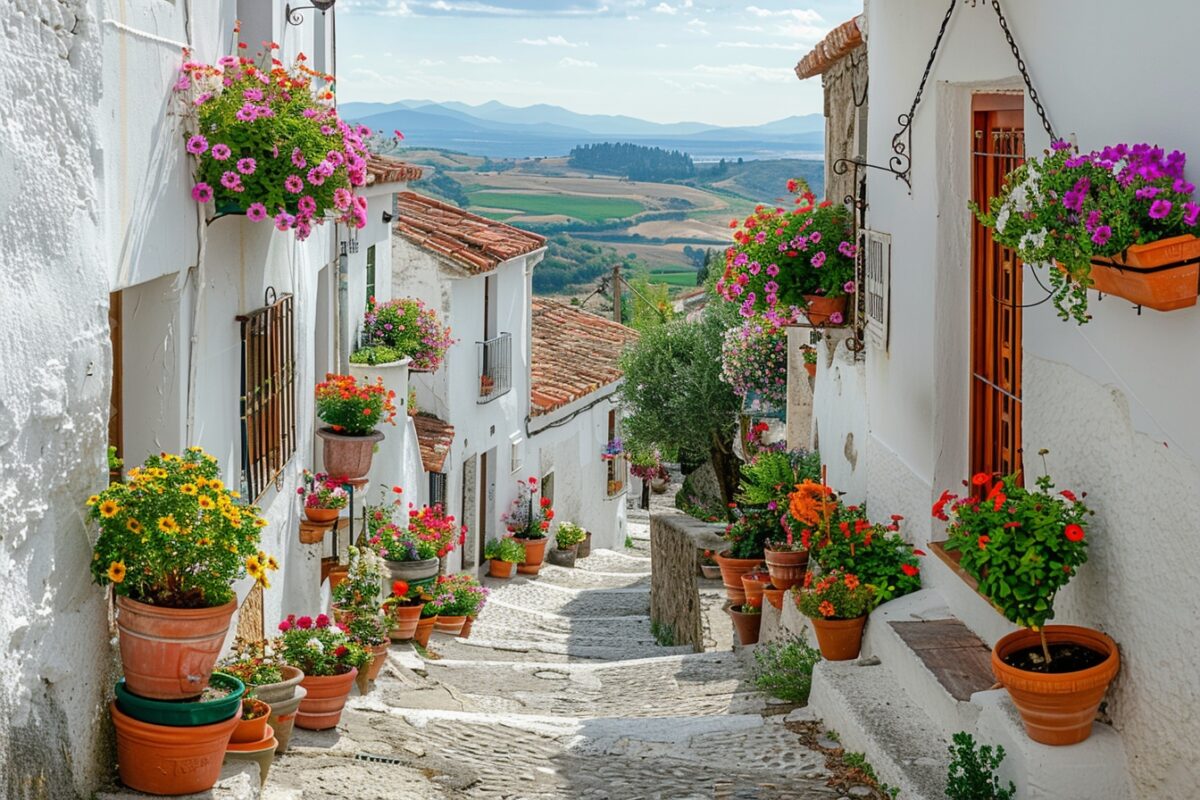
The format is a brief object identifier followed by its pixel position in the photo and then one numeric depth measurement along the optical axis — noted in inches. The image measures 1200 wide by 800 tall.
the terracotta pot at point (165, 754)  197.6
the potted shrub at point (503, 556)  760.3
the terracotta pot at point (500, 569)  761.6
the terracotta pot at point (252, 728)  229.3
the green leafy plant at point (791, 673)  326.0
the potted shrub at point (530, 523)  793.6
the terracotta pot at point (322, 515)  385.4
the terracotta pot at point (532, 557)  792.3
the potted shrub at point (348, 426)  405.4
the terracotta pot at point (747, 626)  438.9
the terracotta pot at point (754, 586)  430.6
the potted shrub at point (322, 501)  385.4
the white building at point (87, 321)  166.7
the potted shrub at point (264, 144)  247.4
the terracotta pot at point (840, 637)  314.0
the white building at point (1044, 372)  184.2
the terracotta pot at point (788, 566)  381.1
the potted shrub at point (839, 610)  313.1
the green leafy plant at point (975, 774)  212.7
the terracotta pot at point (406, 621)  466.3
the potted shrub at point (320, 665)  288.7
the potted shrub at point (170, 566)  192.5
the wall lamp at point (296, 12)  336.7
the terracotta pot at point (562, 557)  849.5
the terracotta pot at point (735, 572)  458.9
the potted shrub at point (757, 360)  593.0
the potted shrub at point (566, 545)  850.8
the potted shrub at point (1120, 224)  166.9
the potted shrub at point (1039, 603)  201.5
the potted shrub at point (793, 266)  369.7
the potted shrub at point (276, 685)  257.0
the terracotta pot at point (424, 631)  486.0
